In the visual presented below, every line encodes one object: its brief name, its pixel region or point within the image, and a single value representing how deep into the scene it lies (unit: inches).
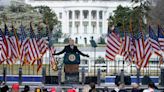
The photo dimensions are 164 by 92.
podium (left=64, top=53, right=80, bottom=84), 1478.8
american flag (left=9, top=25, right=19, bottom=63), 1620.3
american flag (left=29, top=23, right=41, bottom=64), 1641.2
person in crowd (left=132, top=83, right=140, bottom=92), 1125.1
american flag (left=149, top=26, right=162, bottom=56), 1565.0
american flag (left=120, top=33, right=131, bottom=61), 1625.2
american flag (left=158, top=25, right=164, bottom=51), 1546.5
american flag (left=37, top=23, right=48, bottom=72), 1641.2
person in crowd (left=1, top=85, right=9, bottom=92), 1136.1
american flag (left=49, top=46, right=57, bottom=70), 1730.1
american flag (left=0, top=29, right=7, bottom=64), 1609.9
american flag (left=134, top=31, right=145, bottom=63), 1553.9
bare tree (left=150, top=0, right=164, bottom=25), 3886.3
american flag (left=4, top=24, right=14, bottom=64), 1611.7
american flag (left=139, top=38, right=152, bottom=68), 1546.5
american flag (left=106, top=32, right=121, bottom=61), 1612.9
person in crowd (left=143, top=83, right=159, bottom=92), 1095.0
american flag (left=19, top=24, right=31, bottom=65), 1643.7
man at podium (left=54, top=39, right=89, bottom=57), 1459.6
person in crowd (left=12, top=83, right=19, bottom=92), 1222.1
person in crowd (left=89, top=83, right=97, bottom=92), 1099.4
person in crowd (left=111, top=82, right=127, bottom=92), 1116.5
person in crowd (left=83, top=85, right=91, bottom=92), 1117.7
